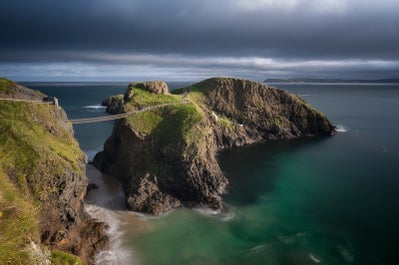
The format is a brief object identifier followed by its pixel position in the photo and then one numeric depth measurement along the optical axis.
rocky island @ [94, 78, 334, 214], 50.34
